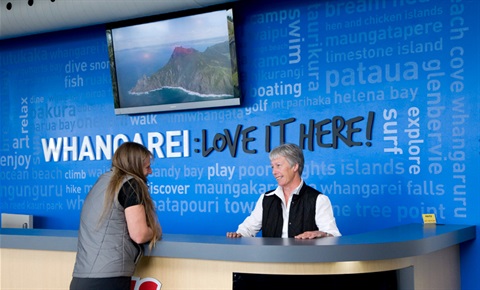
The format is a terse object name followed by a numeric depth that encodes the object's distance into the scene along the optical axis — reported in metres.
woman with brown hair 3.21
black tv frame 5.29
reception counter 3.09
